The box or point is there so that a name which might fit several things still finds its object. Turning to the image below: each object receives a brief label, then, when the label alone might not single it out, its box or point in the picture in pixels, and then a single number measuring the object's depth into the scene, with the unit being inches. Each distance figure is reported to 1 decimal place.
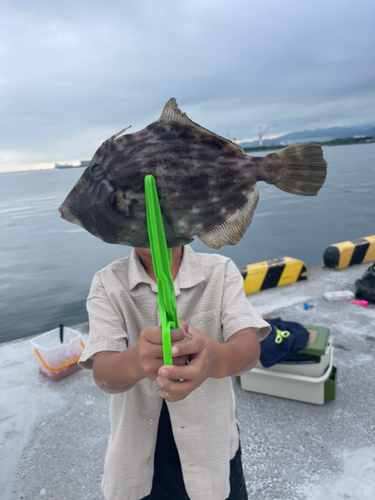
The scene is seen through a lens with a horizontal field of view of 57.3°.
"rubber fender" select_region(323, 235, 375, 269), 252.8
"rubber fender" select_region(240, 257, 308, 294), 226.1
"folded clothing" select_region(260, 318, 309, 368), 119.8
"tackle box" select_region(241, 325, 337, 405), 119.3
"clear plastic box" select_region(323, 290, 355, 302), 198.2
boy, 52.5
